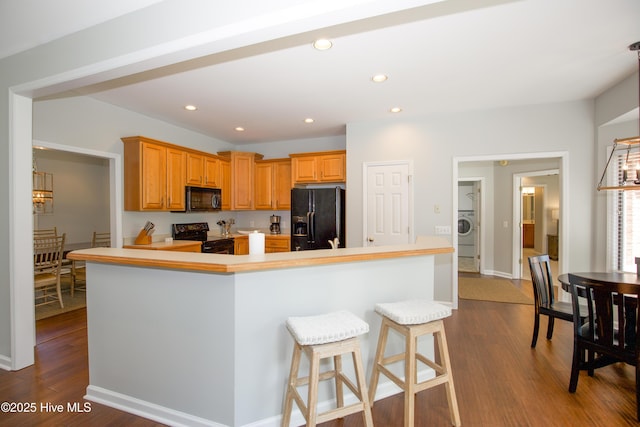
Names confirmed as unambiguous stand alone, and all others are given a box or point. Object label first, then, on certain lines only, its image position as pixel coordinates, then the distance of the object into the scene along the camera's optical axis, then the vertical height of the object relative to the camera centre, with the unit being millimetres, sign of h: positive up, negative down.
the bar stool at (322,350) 1499 -715
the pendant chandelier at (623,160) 3086 +536
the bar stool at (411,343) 1700 -794
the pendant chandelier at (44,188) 5666 +464
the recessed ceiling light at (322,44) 2320 +1297
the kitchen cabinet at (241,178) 5570 +616
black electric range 4699 -421
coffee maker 5609 -257
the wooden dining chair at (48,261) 3924 -650
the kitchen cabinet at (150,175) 3922 +490
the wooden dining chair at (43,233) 5214 -386
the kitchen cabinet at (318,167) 4938 +734
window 3186 -140
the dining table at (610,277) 2389 -553
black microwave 4574 +189
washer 8203 -589
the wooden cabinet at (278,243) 5176 -551
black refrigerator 4684 -92
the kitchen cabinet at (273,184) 5473 +488
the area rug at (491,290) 4480 -1286
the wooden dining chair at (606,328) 1944 -806
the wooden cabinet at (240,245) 5285 -604
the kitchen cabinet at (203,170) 4673 +659
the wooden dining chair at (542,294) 2827 -804
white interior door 4335 +100
